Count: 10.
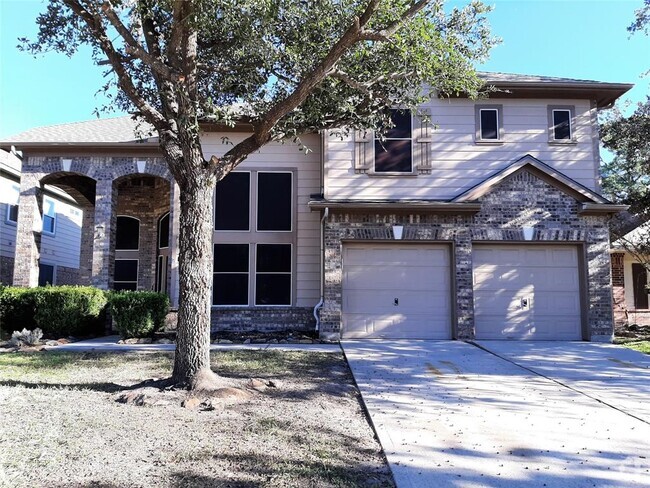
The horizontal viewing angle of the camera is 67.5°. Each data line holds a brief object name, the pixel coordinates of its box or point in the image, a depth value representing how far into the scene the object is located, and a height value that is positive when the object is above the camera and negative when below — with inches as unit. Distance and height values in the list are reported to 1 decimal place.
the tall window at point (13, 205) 664.4 +106.7
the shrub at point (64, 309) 442.3 -24.2
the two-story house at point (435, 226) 445.1 +53.8
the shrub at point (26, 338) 394.9 -45.6
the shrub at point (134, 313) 428.8 -26.8
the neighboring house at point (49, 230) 645.3 +76.6
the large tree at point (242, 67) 237.1 +126.0
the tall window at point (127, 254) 628.1 +37.1
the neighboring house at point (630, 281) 590.9 +3.2
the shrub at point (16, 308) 456.1 -24.2
